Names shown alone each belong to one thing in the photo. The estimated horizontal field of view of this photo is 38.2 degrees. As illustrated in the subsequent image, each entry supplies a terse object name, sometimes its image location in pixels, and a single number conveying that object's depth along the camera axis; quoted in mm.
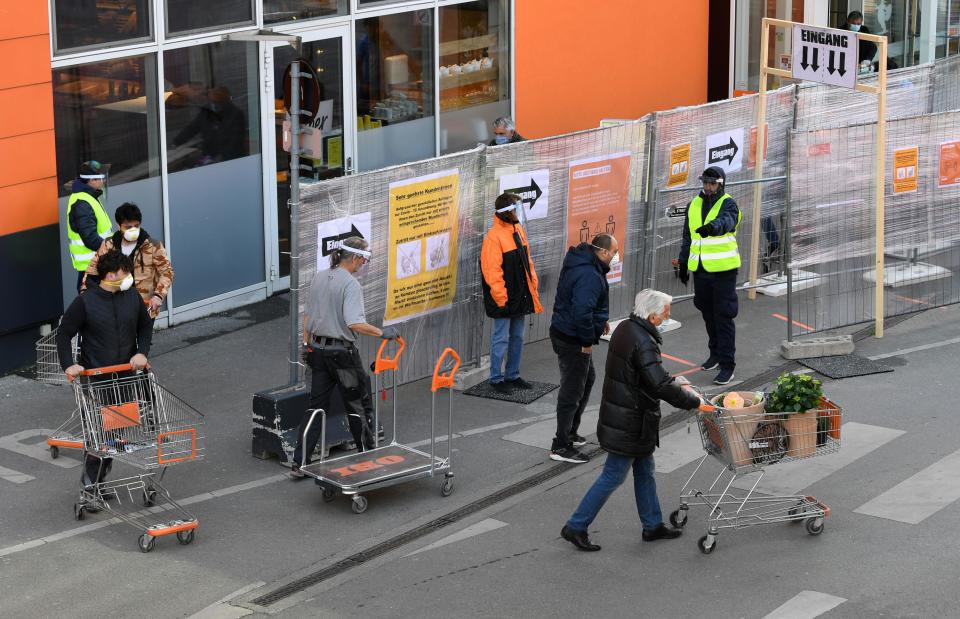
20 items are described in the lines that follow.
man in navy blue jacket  10445
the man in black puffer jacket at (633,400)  8883
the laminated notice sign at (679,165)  14574
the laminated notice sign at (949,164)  14698
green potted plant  9047
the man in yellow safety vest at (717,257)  12641
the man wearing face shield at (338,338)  10148
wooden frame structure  13555
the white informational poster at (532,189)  12922
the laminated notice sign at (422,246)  11844
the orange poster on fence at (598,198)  13570
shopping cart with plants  8969
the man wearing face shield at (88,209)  12258
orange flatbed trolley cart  9734
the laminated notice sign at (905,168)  14344
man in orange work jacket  12062
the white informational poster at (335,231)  11000
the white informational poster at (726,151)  15039
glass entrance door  15000
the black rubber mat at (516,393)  12281
